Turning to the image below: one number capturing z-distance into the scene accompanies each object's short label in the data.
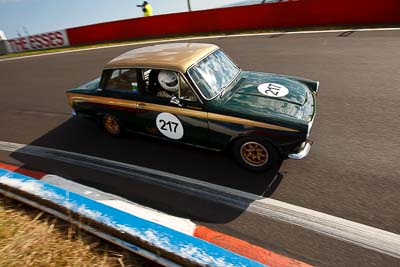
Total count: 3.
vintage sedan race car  3.65
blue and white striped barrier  2.26
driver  4.09
